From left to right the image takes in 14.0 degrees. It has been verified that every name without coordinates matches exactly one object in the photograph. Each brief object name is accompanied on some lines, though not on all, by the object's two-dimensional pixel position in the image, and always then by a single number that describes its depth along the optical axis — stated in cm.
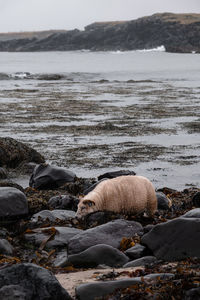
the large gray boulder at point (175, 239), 818
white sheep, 1165
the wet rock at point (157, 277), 675
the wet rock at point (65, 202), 1336
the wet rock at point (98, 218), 1141
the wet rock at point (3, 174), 1846
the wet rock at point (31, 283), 614
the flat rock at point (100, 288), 650
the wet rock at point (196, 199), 1387
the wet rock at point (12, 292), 612
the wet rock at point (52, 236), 1001
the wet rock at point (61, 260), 870
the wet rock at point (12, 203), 1140
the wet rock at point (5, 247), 929
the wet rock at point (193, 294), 603
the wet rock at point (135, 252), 868
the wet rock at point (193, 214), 1017
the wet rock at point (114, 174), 1564
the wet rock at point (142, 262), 812
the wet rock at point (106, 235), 912
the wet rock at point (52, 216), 1148
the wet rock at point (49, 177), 1635
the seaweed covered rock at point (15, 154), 1979
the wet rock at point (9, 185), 1481
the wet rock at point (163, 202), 1332
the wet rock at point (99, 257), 842
